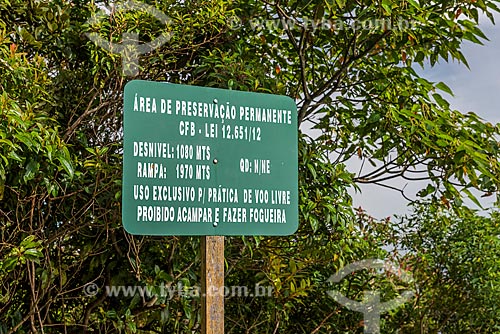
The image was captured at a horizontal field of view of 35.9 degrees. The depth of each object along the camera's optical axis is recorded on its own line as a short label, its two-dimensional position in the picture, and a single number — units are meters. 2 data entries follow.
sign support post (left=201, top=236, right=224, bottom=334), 2.81
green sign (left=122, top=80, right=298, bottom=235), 2.65
